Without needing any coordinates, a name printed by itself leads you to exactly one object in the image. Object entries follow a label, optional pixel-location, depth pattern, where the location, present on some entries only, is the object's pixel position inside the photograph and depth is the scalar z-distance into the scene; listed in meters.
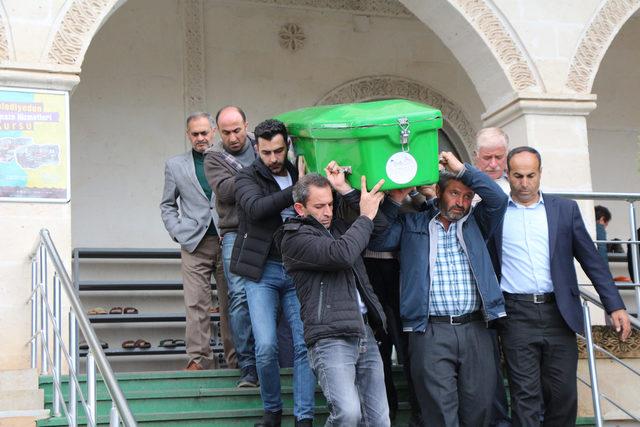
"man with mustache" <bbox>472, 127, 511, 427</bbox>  5.65
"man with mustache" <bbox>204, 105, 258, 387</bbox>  5.80
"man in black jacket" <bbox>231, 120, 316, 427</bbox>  5.32
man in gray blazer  6.45
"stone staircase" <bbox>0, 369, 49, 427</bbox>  5.14
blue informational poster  6.73
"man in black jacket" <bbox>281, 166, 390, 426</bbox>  4.73
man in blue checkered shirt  5.02
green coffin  4.85
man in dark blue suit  5.17
